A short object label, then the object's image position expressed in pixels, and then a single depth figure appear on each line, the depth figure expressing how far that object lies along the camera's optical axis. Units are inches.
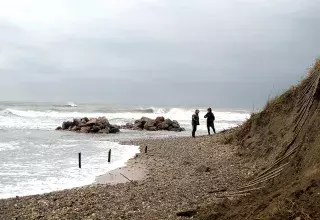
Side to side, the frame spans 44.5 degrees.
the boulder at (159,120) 1768.7
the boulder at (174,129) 1708.9
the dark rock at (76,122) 1698.6
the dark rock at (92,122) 1619.3
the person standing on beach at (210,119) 1099.0
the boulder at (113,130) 1585.9
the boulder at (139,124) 1793.8
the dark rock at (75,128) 1645.7
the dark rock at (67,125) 1701.5
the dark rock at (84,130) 1576.0
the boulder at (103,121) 1620.3
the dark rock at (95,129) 1587.1
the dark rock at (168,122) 1738.7
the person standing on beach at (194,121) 1123.3
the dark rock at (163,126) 1718.8
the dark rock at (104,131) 1560.4
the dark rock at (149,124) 1750.4
